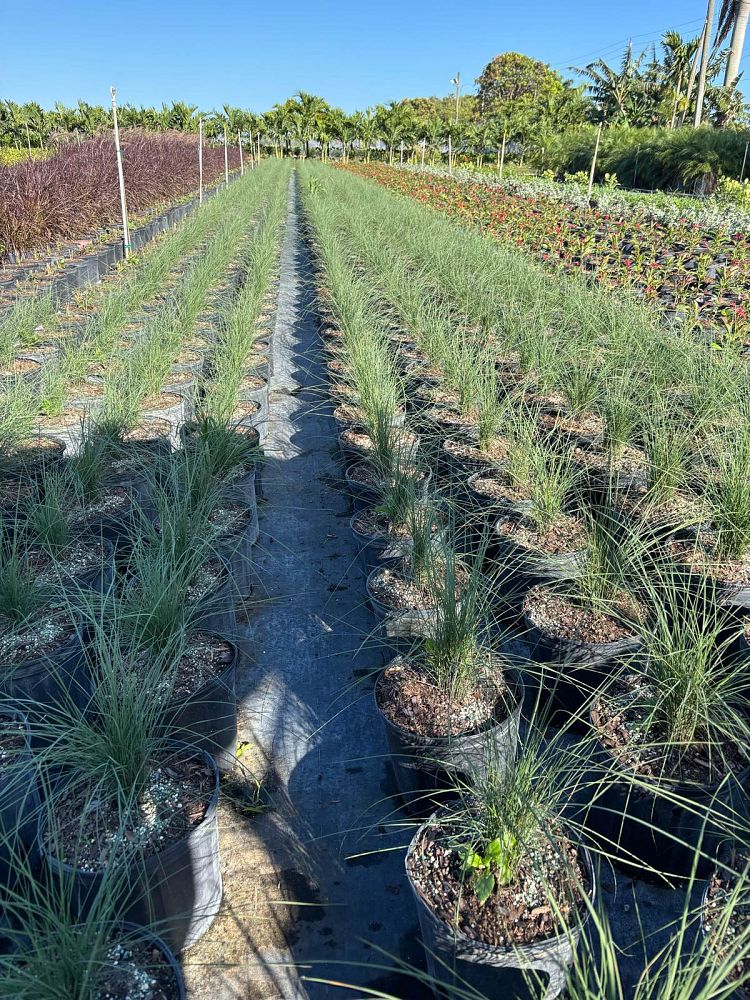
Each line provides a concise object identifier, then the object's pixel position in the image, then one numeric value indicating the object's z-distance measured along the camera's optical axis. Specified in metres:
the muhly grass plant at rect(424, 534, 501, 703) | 1.78
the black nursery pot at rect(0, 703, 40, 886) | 1.58
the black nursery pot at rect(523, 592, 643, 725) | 1.97
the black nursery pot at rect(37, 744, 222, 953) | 1.42
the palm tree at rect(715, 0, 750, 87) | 28.20
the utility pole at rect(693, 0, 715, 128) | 23.56
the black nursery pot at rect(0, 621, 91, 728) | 1.89
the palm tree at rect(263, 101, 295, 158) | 40.78
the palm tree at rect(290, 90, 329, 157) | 40.31
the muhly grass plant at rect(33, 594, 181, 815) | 1.49
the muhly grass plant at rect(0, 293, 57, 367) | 4.14
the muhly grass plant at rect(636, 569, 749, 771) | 1.61
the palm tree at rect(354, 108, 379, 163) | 38.27
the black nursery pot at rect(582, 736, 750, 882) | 1.57
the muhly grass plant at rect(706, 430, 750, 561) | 2.18
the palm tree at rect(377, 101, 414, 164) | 36.69
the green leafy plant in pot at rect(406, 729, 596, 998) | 1.25
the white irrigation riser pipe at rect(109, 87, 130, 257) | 7.23
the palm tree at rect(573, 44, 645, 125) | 33.06
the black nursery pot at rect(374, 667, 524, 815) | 1.68
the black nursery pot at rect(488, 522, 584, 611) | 2.20
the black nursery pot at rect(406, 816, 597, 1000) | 1.23
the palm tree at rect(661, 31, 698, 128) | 31.86
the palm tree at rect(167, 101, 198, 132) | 36.22
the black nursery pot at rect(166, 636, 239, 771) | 1.87
